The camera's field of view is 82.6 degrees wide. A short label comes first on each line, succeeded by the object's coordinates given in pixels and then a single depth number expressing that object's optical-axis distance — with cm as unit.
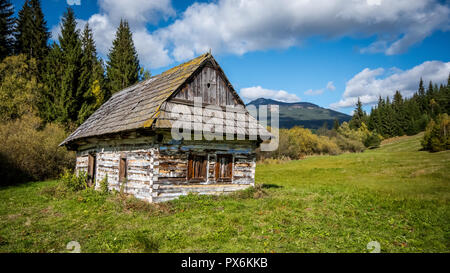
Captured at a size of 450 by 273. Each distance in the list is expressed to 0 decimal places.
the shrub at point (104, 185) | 1087
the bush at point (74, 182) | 1227
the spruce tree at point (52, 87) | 2436
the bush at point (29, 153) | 1659
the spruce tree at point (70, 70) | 2452
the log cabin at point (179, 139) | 888
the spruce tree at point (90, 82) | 2548
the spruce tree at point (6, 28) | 2592
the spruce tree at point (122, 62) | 3284
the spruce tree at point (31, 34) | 2778
